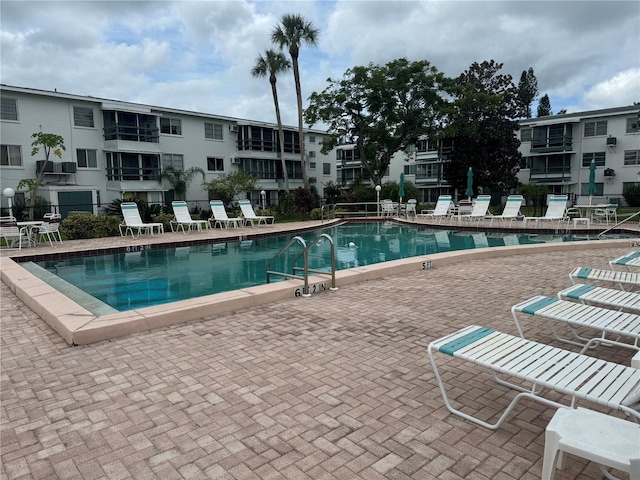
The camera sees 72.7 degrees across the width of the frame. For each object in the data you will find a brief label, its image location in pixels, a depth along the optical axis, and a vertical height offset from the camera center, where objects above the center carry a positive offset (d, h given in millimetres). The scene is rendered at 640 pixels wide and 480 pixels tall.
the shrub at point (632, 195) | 29266 -415
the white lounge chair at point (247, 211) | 18359 -597
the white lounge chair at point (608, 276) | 4582 -938
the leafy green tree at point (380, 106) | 27406 +5689
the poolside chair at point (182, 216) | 15906 -651
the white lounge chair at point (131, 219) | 14434 -656
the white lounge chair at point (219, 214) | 17567 -669
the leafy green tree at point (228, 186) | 27000 +696
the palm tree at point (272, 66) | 28453 +8533
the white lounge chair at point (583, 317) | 3145 -980
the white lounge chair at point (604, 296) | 3773 -975
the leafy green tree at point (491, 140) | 30719 +3709
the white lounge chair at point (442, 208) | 19328 -672
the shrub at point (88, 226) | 14258 -863
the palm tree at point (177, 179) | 27083 +1225
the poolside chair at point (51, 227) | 11766 -696
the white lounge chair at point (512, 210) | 16828 -728
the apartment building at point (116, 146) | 22047 +3254
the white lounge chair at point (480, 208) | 17453 -661
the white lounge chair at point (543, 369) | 2109 -976
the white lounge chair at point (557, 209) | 15219 -653
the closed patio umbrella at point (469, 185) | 22558 +356
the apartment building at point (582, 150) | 31750 +3064
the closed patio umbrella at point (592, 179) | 18419 +452
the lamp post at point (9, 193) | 13428 +285
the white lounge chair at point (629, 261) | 5418 -917
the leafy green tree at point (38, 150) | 19547 +2421
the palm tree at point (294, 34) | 26672 +9931
